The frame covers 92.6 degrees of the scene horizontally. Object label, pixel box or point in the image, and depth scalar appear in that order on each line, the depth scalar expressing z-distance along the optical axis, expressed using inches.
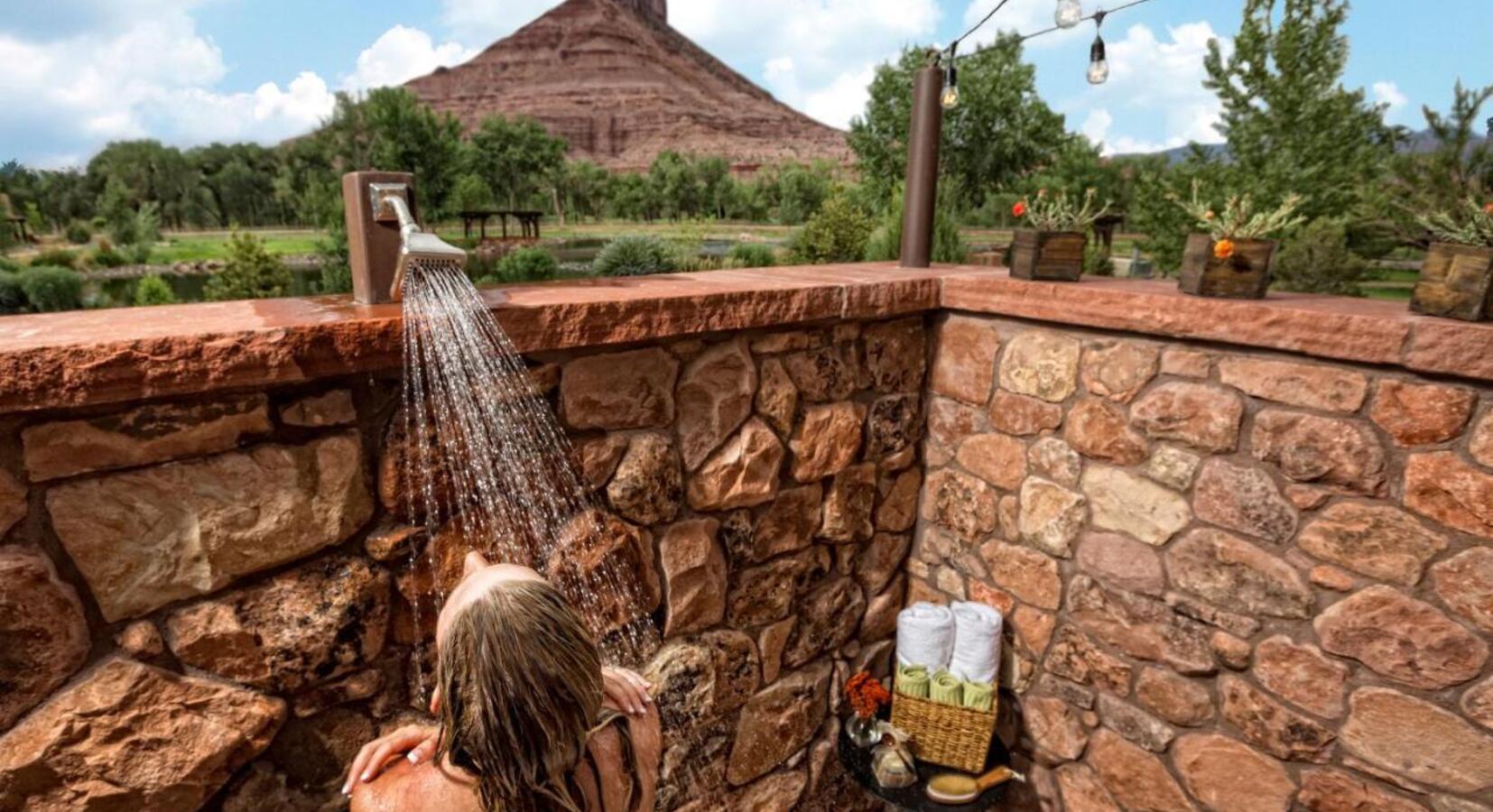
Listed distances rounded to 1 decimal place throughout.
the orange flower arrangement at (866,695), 87.8
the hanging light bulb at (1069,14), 107.7
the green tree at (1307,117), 389.1
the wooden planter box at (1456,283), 57.5
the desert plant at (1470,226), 61.1
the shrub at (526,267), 321.1
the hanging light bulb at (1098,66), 111.0
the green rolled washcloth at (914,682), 86.5
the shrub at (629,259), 206.5
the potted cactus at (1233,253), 69.6
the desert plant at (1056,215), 88.2
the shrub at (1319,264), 326.3
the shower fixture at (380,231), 53.3
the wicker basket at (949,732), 84.0
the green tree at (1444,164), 333.4
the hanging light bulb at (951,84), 104.3
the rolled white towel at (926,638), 87.7
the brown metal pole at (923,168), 102.0
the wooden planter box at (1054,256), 84.9
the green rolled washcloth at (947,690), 85.0
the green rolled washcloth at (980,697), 84.5
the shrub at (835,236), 335.3
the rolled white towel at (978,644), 85.9
